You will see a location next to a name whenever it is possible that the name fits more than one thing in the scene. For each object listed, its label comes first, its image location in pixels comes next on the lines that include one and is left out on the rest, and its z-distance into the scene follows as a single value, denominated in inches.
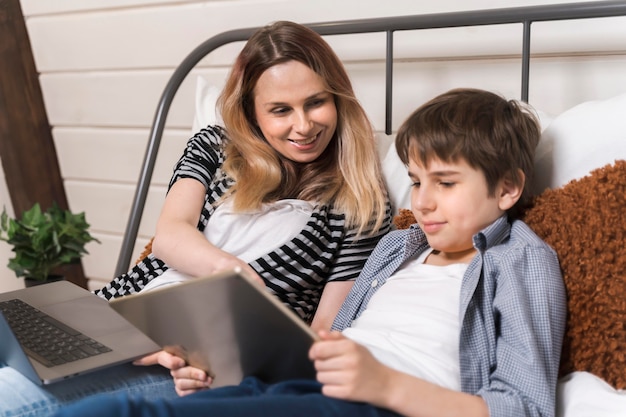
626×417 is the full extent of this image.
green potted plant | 87.4
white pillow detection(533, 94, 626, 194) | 45.4
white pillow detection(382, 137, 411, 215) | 56.8
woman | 54.3
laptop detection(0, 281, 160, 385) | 43.6
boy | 35.3
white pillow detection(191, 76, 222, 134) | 67.0
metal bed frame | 53.9
